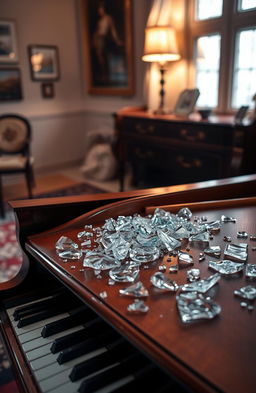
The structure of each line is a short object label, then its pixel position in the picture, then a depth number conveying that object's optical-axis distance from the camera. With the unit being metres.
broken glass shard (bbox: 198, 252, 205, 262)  0.93
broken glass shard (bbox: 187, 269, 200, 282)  0.83
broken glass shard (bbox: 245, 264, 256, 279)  0.84
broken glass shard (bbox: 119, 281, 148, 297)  0.79
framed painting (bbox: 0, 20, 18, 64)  4.89
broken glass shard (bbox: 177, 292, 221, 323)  0.71
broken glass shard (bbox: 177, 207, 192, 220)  1.18
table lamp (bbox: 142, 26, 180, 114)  3.70
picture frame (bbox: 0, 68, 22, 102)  5.03
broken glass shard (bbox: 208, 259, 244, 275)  0.87
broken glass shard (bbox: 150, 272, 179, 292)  0.81
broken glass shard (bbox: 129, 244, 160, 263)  0.95
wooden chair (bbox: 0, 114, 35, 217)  4.46
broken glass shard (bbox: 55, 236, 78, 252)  1.02
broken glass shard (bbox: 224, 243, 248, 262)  0.92
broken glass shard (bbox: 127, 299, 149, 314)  0.73
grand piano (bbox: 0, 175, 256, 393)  0.61
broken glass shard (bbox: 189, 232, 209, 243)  1.04
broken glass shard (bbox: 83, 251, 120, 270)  0.92
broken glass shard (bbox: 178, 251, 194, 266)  0.92
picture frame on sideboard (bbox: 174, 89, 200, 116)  3.66
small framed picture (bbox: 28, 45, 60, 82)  5.25
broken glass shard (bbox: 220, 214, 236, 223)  1.17
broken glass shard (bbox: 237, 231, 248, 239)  1.05
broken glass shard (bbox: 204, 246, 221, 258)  0.95
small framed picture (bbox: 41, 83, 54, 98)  5.49
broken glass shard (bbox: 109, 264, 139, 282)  0.86
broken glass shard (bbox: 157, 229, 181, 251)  1.00
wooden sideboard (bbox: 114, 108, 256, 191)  2.98
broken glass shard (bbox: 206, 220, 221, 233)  1.10
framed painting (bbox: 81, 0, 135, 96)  4.75
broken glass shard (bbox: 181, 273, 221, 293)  0.79
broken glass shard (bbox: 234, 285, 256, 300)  0.76
